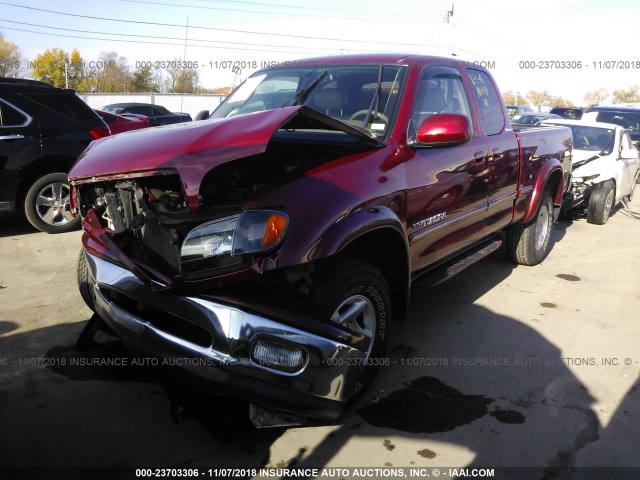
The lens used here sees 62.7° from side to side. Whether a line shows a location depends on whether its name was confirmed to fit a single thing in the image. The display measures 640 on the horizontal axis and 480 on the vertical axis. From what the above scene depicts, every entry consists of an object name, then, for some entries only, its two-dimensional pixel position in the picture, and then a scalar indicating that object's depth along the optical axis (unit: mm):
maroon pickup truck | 2316
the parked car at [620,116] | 15148
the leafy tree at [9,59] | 53344
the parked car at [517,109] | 28242
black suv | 6274
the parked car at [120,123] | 8055
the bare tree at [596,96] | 88406
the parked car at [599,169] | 8453
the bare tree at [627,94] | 85438
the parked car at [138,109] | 21098
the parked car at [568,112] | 20375
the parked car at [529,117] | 17288
